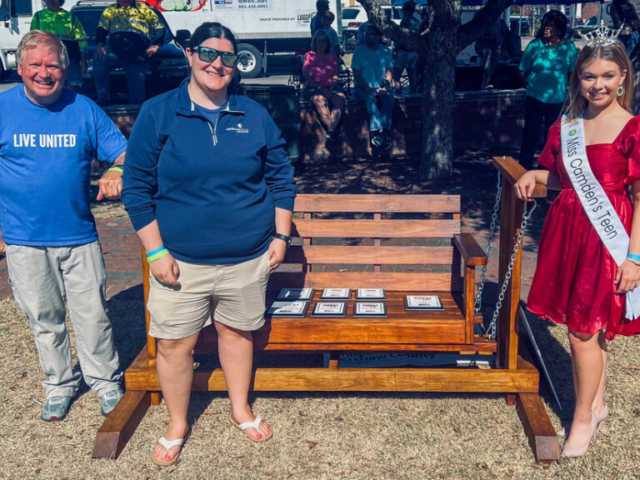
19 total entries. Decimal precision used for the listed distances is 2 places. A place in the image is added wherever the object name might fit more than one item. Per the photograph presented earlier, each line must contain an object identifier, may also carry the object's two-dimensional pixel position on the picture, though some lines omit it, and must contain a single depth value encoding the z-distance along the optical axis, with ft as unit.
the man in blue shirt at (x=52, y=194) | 11.54
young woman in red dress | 10.03
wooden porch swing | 12.17
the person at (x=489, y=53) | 39.78
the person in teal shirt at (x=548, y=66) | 26.58
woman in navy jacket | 10.34
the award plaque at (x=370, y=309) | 12.82
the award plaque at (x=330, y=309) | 12.93
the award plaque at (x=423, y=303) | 13.24
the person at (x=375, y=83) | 32.65
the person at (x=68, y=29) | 33.65
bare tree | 27.63
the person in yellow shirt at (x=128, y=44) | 33.86
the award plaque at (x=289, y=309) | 12.95
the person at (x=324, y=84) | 32.53
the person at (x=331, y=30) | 39.70
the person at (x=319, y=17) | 41.73
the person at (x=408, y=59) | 42.78
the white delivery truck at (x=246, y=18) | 61.00
